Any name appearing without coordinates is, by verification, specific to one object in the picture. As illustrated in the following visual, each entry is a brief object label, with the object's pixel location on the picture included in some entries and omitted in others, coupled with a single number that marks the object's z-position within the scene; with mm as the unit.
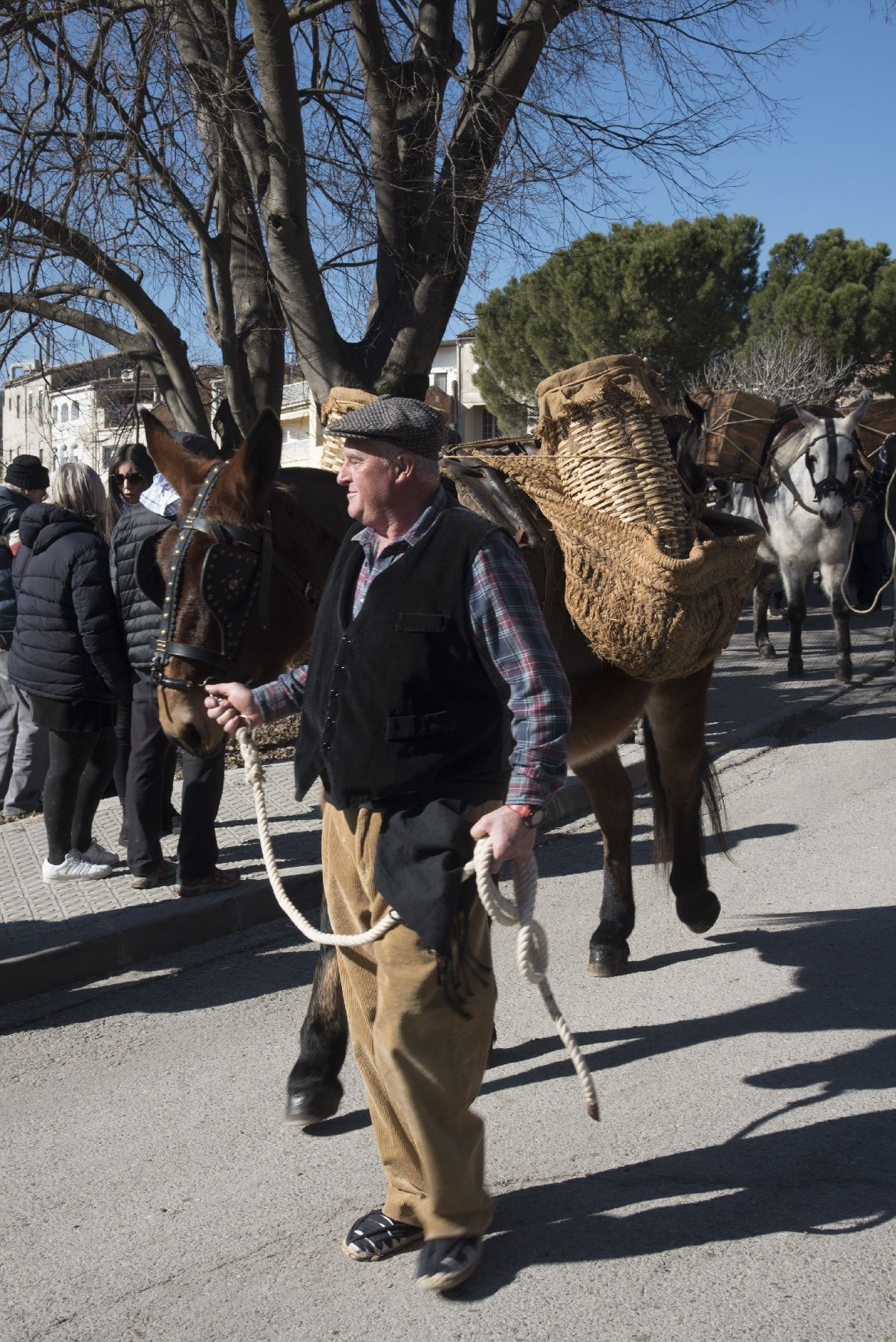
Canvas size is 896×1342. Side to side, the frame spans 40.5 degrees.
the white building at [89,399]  9953
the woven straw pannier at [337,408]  3721
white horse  11172
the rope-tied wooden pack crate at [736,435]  9721
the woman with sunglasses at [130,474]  6199
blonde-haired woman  5836
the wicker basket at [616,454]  4012
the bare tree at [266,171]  8383
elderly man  2635
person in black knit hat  7059
